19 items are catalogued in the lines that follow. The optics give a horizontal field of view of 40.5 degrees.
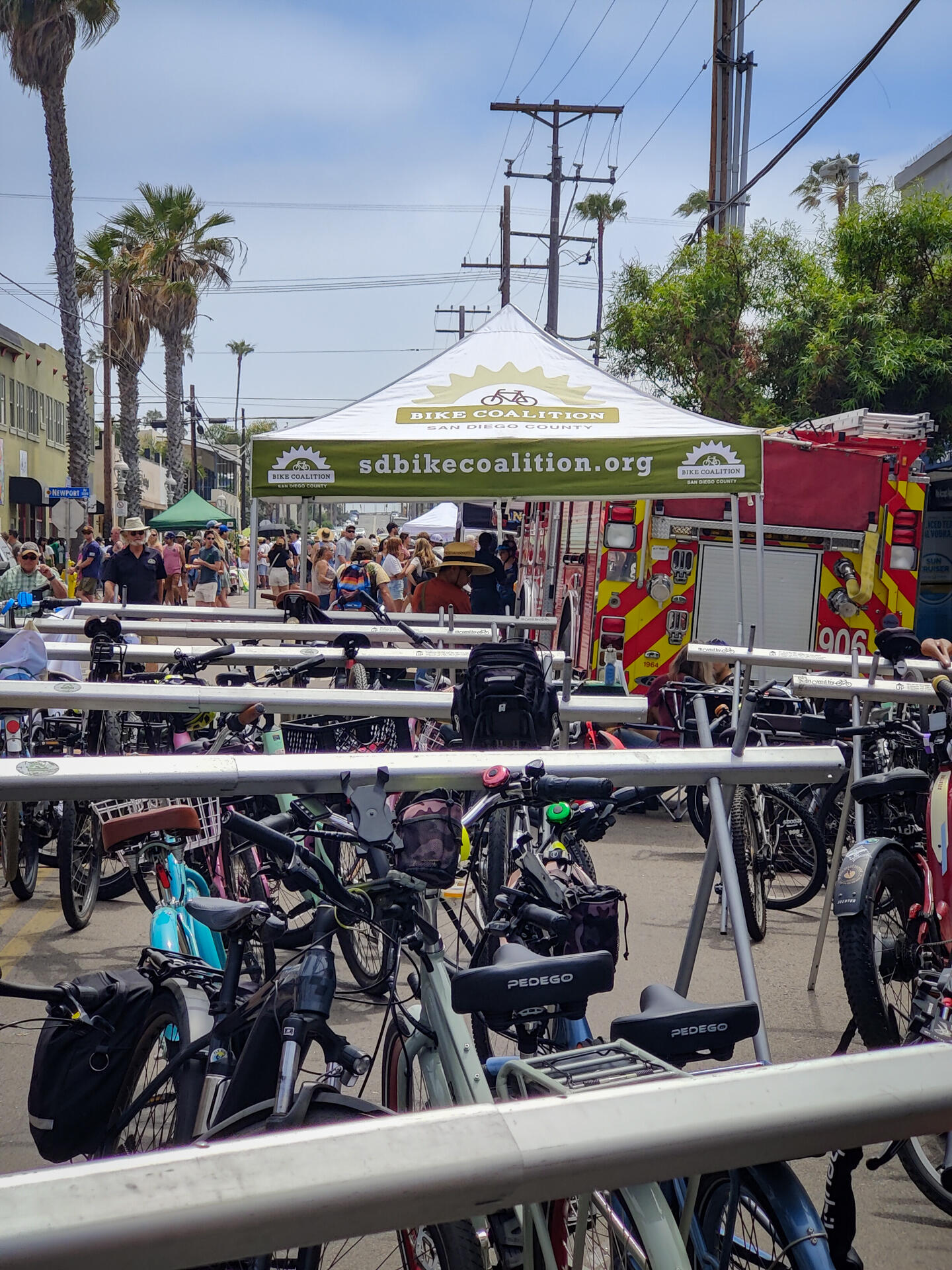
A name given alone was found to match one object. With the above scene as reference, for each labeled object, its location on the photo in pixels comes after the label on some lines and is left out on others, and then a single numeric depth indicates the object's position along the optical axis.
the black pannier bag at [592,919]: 3.46
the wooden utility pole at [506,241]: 41.12
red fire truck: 11.39
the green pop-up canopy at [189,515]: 41.81
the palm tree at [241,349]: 98.81
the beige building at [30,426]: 44.25
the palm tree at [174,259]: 39.34
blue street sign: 30.02
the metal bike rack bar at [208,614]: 9.45
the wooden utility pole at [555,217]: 35.12
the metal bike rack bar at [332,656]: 6.31
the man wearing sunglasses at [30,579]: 14.73
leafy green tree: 21.45
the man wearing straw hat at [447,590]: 12.00
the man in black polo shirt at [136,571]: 16.09
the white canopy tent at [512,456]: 9.53
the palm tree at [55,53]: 27.03
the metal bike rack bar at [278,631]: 7.93
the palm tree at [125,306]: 38.75
